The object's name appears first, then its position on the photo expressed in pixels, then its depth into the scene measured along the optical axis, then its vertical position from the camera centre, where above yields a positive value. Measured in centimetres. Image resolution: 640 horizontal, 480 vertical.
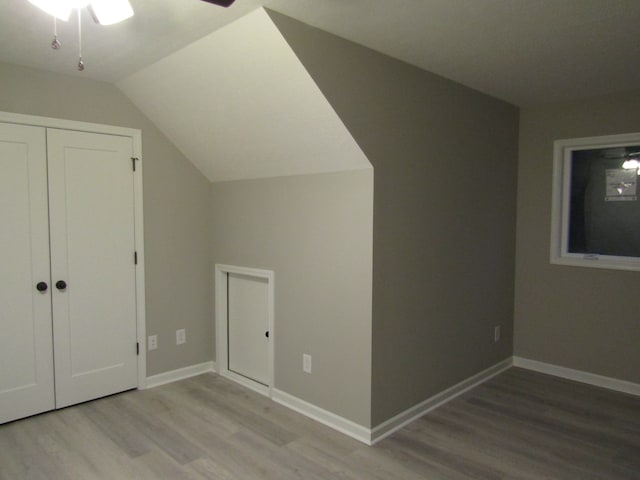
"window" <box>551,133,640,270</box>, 354 +15
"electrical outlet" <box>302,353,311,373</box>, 308 -100
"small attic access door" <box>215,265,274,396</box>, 351 -89
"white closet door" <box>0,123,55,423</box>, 290 -38
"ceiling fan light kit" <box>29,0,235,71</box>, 152 +76
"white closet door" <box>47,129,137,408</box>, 312 -32
